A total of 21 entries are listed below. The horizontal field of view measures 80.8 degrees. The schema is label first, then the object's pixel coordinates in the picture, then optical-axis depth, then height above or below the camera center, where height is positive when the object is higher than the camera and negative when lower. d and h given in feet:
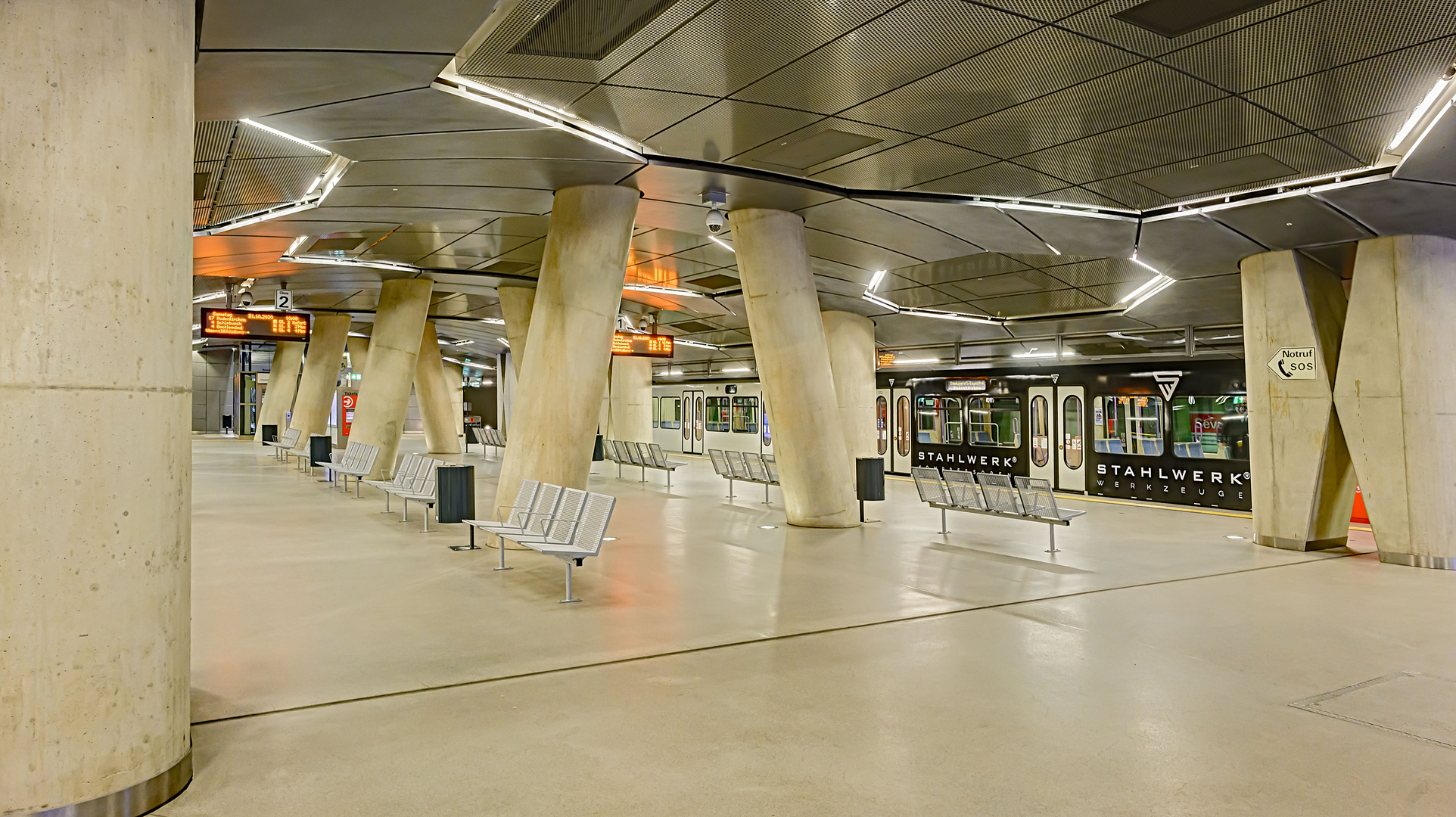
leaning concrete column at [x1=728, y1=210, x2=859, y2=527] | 38.55 +2.80
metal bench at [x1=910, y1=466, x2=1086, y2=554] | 33.88 -2.78
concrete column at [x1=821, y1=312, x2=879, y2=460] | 58.90 +4.15
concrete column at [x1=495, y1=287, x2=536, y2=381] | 61.82 +9.36
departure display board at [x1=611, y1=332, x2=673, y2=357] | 56.80 +6.22
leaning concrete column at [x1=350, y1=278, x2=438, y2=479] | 59.98 +5.34
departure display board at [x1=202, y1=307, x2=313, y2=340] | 49.67 +6.88
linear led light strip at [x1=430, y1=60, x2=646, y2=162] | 22.35 +9.47
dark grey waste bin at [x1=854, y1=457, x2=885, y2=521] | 42.88 -2.41
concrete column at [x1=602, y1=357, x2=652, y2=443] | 79.87 +3.46
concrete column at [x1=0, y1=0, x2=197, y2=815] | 10.23 +0.33
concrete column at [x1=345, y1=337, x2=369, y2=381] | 116.57 +12.74
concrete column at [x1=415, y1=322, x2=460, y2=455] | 93.20 +4.20
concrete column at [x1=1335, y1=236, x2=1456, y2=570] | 32.55 +1.39
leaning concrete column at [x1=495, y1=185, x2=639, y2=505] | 32.83 +3.88
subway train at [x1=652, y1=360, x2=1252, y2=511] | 53.88 +0.29
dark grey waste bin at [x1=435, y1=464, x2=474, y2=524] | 33.86 -2.16
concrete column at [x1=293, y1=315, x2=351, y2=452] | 83.51 +6.96
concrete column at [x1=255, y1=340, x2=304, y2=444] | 111.96 +7.62
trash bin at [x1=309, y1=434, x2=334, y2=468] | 65.99 -0.75
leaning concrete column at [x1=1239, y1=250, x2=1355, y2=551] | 35.76 +0.47
